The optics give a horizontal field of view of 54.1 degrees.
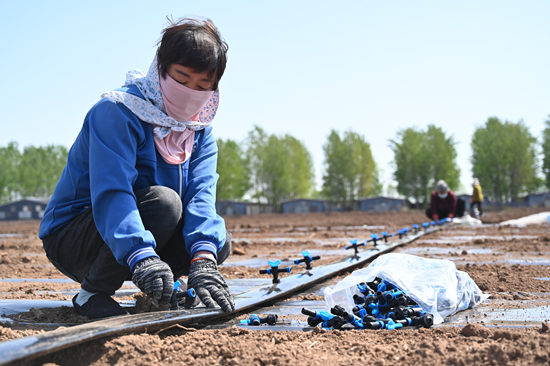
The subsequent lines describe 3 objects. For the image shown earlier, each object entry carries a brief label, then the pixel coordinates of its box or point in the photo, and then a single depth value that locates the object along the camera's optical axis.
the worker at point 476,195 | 17.31
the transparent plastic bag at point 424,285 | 2.53
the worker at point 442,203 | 13.12
